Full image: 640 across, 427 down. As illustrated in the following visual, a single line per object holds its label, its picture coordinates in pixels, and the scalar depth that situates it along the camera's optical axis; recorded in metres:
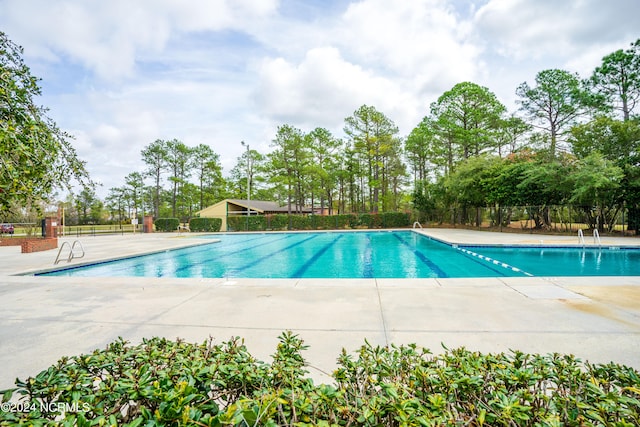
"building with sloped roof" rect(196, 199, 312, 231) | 26.39
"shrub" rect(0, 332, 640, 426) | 1.02
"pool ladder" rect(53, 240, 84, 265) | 8.16
